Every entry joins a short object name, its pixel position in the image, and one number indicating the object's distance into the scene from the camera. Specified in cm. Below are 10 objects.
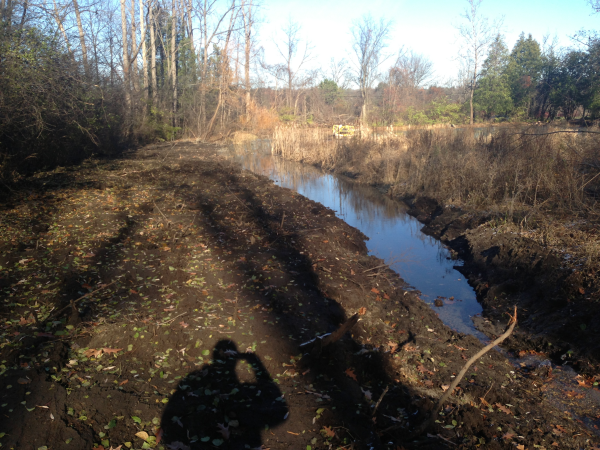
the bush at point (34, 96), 843
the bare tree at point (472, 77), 3888
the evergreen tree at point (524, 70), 3723
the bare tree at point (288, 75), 4231
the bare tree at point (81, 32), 1217
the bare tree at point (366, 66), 3993
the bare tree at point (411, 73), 5097
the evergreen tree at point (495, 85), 3816
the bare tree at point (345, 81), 4429
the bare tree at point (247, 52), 3331
